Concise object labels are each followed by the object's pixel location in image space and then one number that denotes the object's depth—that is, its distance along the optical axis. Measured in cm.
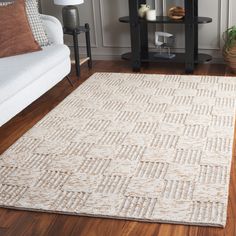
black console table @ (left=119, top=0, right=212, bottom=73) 415
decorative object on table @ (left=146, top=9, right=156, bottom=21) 430
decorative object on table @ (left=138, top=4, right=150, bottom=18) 438
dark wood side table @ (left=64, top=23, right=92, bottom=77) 431
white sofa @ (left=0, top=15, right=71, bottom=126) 307
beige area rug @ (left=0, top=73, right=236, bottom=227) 224
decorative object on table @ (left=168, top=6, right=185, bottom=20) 424
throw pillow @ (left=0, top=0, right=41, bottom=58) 358
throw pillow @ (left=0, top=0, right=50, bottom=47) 387
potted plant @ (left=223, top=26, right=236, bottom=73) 418
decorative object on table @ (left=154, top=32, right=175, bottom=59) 443
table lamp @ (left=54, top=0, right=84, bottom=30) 438
